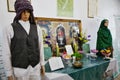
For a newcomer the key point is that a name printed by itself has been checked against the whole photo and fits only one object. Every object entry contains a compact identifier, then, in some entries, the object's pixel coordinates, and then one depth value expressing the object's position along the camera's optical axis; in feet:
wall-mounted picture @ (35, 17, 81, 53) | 8.29
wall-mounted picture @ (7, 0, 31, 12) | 6.84
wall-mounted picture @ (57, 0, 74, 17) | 9.15
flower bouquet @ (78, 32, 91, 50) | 9.87
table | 6.46
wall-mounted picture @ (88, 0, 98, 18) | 11.21
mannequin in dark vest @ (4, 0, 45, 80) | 4.65
